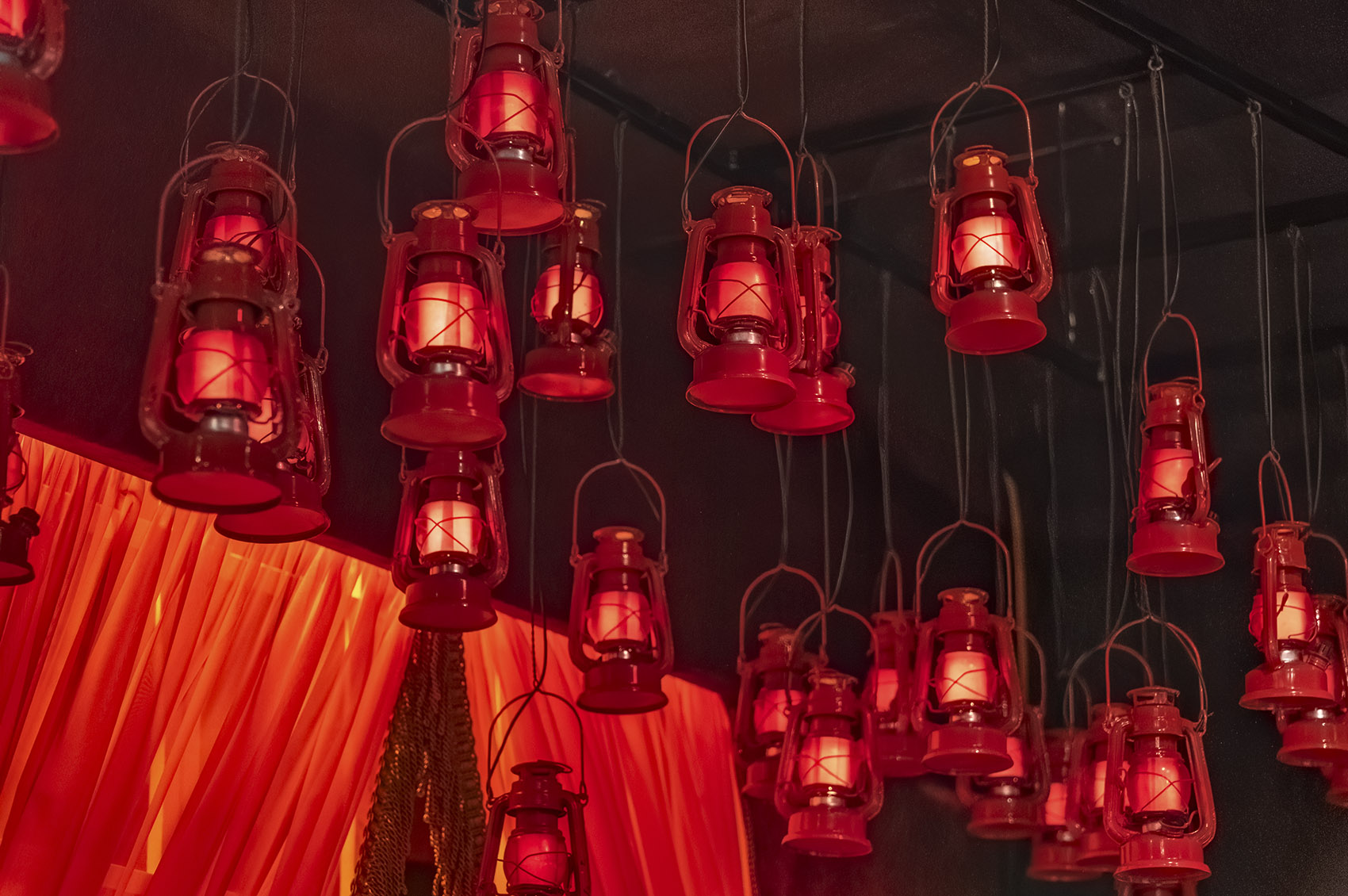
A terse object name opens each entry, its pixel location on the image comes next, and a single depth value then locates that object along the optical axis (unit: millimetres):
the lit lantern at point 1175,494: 3854
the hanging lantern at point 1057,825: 5027
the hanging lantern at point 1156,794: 3867
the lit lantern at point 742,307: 2902
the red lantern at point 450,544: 3176
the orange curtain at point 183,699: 3590
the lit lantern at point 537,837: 3344
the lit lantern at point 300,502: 2615
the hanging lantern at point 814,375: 3074
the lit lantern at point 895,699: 4586
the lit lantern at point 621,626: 3664
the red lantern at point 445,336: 2734
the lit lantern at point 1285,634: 4070
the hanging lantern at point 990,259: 3066
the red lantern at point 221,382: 2164
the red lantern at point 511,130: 2834
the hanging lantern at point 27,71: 2227
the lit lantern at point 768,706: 4684
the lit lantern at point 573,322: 3160
